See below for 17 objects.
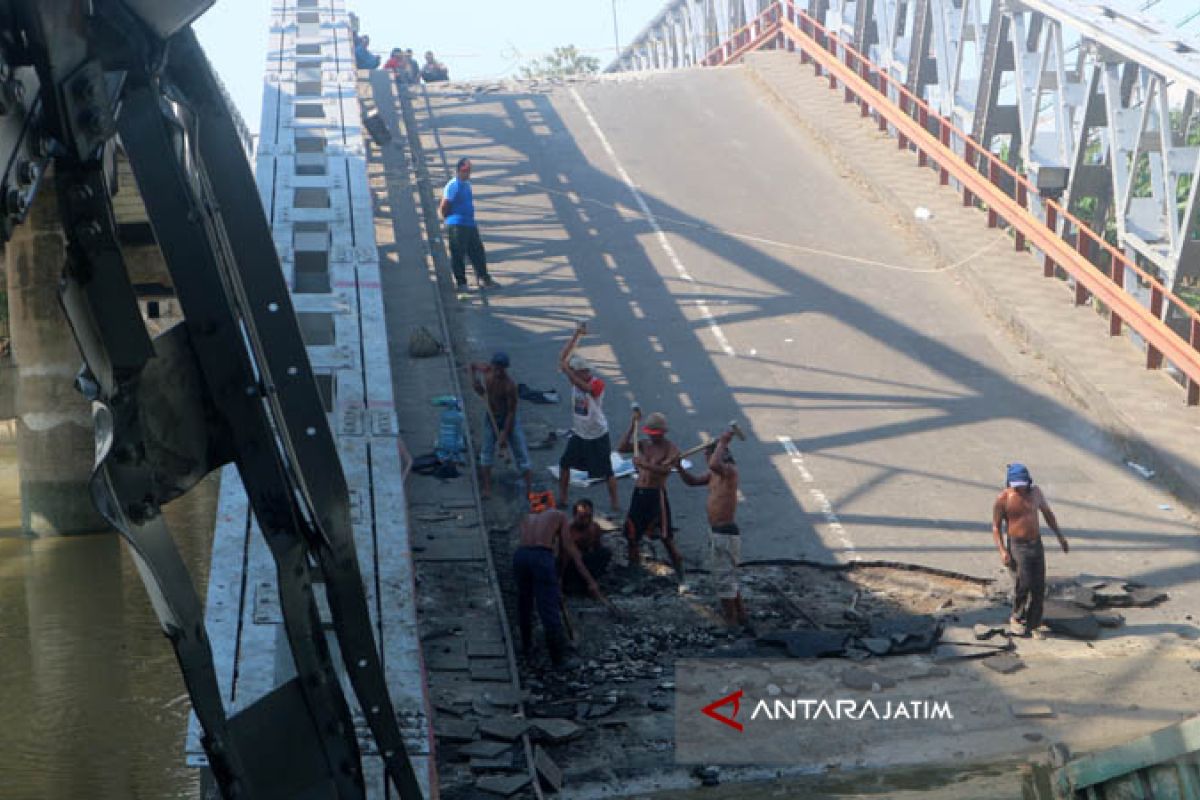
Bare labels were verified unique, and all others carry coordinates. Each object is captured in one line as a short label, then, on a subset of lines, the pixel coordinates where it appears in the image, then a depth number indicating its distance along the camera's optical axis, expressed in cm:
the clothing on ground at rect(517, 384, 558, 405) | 1912
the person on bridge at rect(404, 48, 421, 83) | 3378
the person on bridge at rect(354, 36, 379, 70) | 3628
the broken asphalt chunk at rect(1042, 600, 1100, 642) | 1435
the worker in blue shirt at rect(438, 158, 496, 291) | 2194
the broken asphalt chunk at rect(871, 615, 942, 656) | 1402
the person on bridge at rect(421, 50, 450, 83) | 3594
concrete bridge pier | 2186
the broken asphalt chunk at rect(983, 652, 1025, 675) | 1377
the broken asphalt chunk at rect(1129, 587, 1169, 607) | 1488
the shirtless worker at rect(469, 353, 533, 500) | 1677
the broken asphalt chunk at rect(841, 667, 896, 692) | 1346
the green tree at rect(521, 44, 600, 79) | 7850
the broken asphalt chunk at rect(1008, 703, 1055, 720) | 1306
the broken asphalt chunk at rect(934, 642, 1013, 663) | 1398
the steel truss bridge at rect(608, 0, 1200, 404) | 1967
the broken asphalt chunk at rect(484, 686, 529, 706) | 1280
